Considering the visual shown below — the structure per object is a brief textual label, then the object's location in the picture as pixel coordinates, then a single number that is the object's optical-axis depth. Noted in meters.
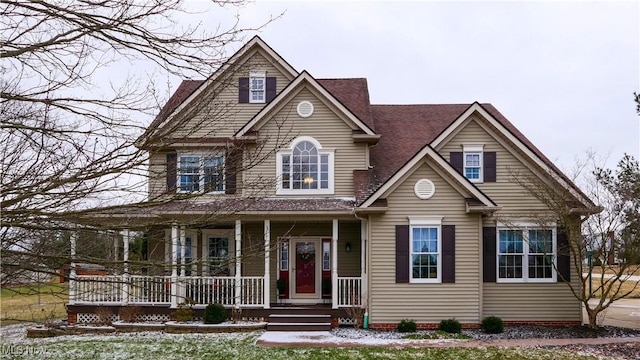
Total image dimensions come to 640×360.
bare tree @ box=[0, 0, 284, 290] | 5.54
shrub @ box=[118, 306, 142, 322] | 17.62
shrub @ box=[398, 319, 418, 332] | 16.19
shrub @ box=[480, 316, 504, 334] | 16.03
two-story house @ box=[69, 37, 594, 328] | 16.61
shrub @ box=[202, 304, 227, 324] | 16.69
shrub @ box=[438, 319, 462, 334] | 16.05
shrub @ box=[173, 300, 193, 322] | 17.17
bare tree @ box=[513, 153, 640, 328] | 15.98
